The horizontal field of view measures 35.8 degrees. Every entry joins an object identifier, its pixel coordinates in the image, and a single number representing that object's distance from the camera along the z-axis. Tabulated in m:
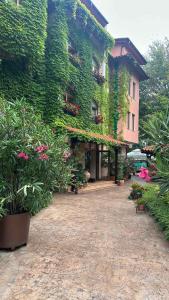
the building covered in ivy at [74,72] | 11.13
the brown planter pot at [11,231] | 5.34
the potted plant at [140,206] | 9.38
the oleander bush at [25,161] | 5.17
